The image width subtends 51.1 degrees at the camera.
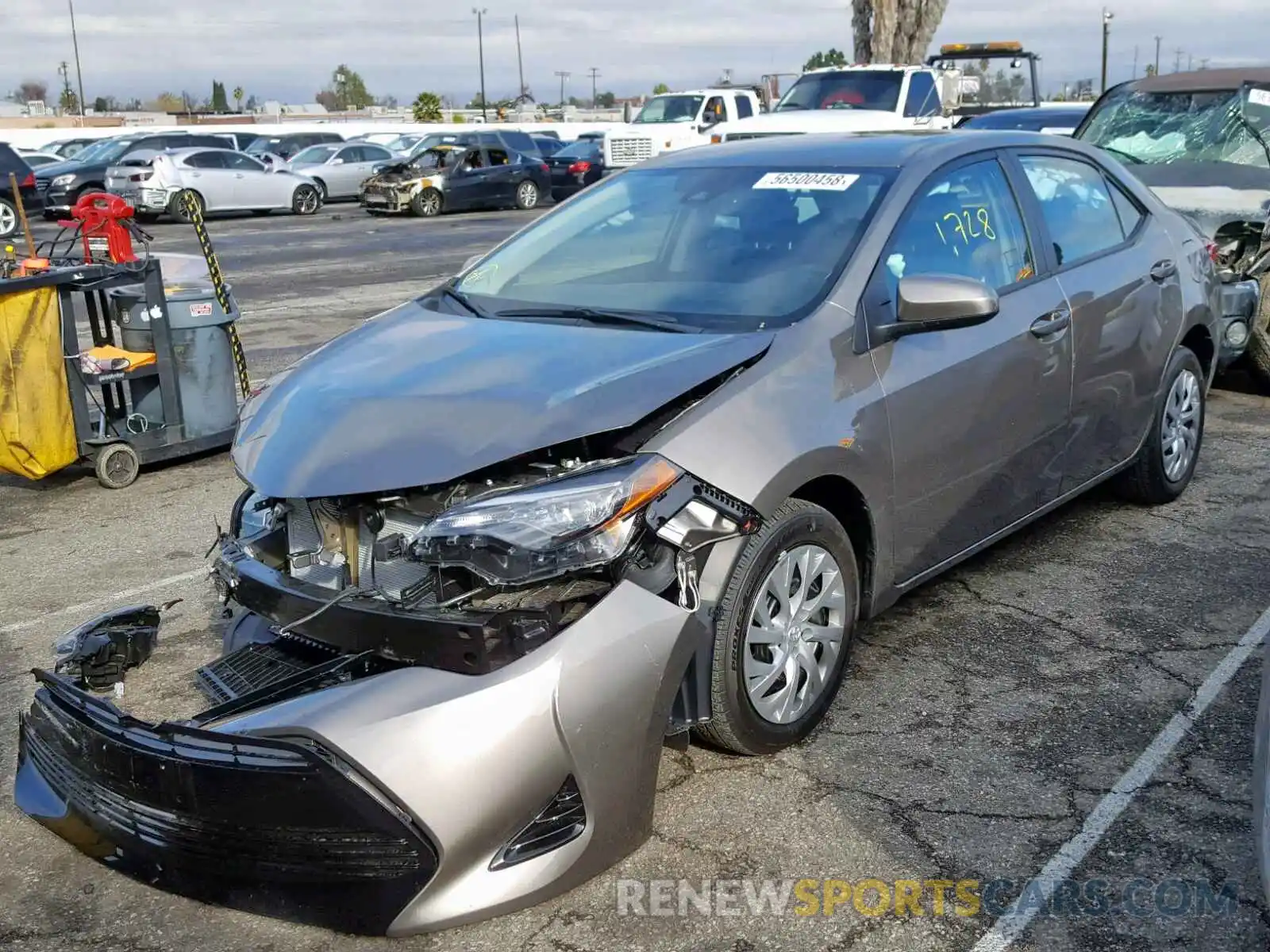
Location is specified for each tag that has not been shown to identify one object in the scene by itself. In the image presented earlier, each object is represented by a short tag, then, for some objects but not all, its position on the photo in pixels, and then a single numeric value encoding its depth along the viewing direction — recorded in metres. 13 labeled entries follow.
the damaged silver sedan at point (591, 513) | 2.79
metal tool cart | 6.63
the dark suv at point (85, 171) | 25.11
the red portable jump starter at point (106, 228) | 6.86
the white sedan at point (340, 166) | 29.81
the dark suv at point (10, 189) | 20.94
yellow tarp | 6.25
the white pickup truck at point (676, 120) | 25.33
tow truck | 16.98
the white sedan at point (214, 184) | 24.22
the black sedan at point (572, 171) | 30.20
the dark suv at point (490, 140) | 28.97
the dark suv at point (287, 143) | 35.71
